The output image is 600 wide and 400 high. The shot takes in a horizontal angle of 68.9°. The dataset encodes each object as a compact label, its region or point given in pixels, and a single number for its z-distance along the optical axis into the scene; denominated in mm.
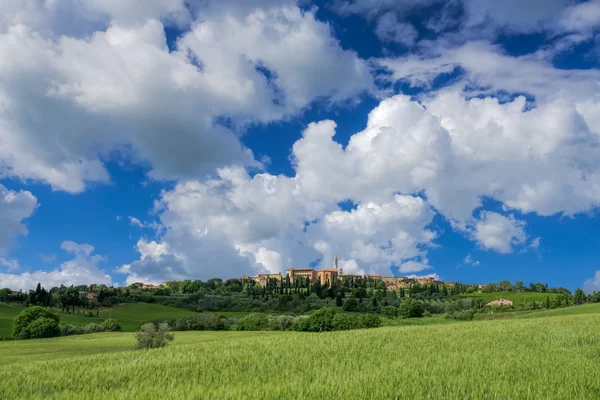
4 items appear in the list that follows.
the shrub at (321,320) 74312
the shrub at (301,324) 79538
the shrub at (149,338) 37500
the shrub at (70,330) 95062
